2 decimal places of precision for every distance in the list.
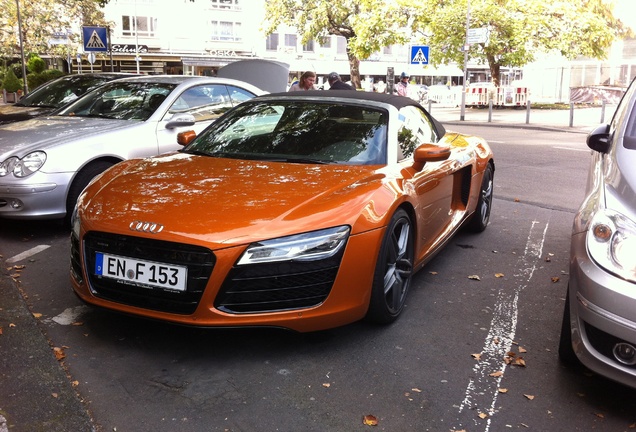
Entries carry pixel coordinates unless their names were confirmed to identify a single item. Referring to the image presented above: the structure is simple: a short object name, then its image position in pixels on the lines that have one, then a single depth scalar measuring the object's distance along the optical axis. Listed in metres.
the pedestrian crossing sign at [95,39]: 15.27
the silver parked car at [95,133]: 5.59
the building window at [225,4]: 54.44
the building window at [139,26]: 52.66
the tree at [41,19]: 31.31
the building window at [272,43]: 57.48
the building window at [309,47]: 59.12
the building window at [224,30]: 54.81
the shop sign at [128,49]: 51.66
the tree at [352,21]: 30.52
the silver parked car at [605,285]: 2.75
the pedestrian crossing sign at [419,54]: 19.73
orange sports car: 3.17
